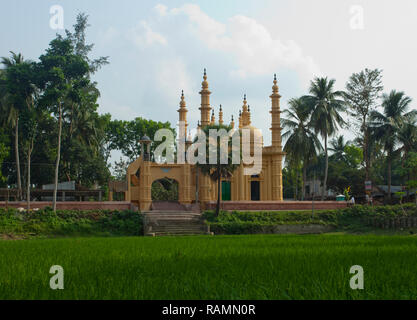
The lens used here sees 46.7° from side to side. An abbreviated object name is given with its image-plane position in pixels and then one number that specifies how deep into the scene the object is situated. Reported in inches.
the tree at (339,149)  2598.4
